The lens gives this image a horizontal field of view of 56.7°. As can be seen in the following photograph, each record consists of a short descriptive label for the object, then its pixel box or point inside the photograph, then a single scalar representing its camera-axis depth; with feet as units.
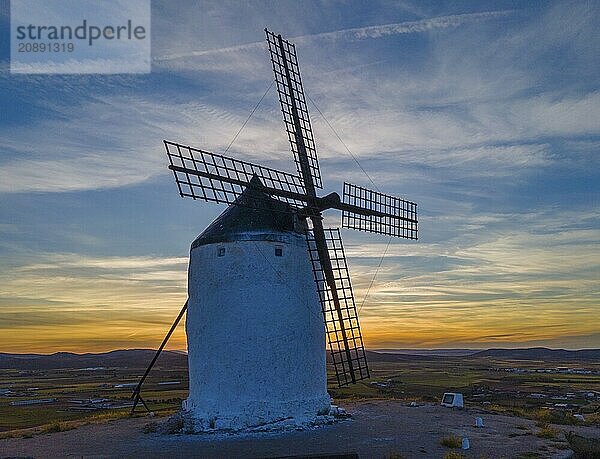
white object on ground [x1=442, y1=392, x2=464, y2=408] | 76.09
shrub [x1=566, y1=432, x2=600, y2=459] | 46.53
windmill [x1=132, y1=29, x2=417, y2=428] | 59.57
